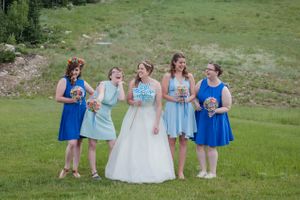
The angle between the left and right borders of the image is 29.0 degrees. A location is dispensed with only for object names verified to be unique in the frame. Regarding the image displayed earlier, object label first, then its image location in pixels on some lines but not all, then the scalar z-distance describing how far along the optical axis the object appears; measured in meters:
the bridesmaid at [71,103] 9.62
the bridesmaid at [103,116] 9.64
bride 9.56
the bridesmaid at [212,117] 9.85
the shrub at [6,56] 27.50
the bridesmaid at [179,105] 9.88
